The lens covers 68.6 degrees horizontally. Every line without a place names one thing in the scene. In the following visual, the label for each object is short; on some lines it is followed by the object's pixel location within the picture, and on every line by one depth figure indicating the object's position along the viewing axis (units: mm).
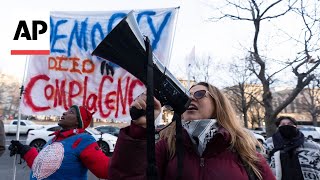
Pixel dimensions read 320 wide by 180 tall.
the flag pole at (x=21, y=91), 2671
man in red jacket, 1976
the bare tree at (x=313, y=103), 33872
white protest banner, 2667
